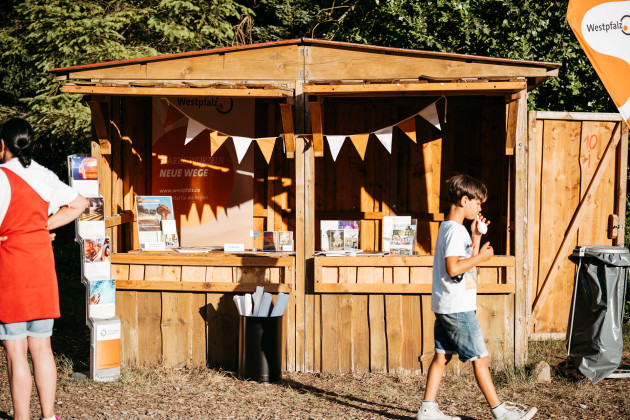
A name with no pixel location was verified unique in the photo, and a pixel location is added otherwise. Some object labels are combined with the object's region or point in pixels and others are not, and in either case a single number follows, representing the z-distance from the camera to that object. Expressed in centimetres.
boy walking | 459
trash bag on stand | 595
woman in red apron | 416
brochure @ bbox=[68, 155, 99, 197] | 603
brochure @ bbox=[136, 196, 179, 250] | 697
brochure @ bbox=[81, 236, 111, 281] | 605
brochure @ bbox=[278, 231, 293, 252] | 696
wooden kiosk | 620
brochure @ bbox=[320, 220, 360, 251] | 696
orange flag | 573
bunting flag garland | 638
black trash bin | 599
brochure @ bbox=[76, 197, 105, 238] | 608
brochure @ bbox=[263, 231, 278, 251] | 691
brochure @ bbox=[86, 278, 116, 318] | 604
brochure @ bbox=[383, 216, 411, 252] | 679
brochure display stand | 602
